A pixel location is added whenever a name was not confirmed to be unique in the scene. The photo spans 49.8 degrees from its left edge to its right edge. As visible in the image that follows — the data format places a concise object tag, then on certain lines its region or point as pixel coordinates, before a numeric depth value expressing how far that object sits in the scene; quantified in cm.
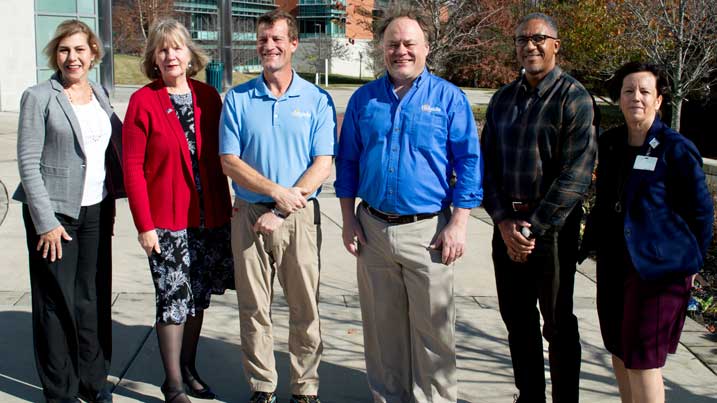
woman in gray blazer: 384
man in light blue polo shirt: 380
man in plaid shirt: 360
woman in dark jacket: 334
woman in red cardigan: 385
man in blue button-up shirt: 364
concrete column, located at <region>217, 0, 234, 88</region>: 3331
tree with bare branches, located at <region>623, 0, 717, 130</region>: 1052
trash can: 3084
